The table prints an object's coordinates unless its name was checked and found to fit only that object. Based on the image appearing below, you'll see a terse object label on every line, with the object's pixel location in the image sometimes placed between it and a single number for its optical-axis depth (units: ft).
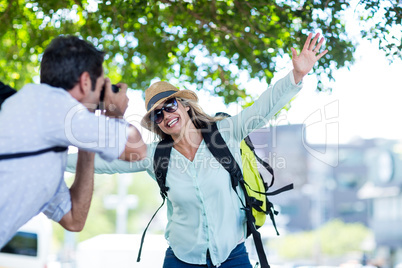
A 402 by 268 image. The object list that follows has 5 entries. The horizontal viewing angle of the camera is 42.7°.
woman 9.62
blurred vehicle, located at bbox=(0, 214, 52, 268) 37.81
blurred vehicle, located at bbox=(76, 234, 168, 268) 18.78
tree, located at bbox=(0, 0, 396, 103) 15.28
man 5.75
